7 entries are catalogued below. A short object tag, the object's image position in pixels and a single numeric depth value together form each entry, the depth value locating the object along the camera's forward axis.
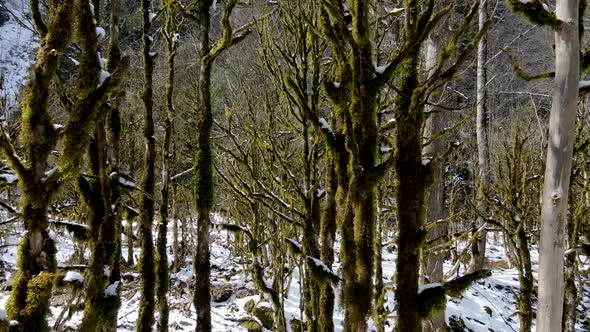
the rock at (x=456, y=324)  8.83
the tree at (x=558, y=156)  2.97
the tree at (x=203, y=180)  4.60
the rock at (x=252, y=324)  6.80
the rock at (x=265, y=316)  8.38
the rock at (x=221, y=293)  10.23
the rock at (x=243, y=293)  10.51
